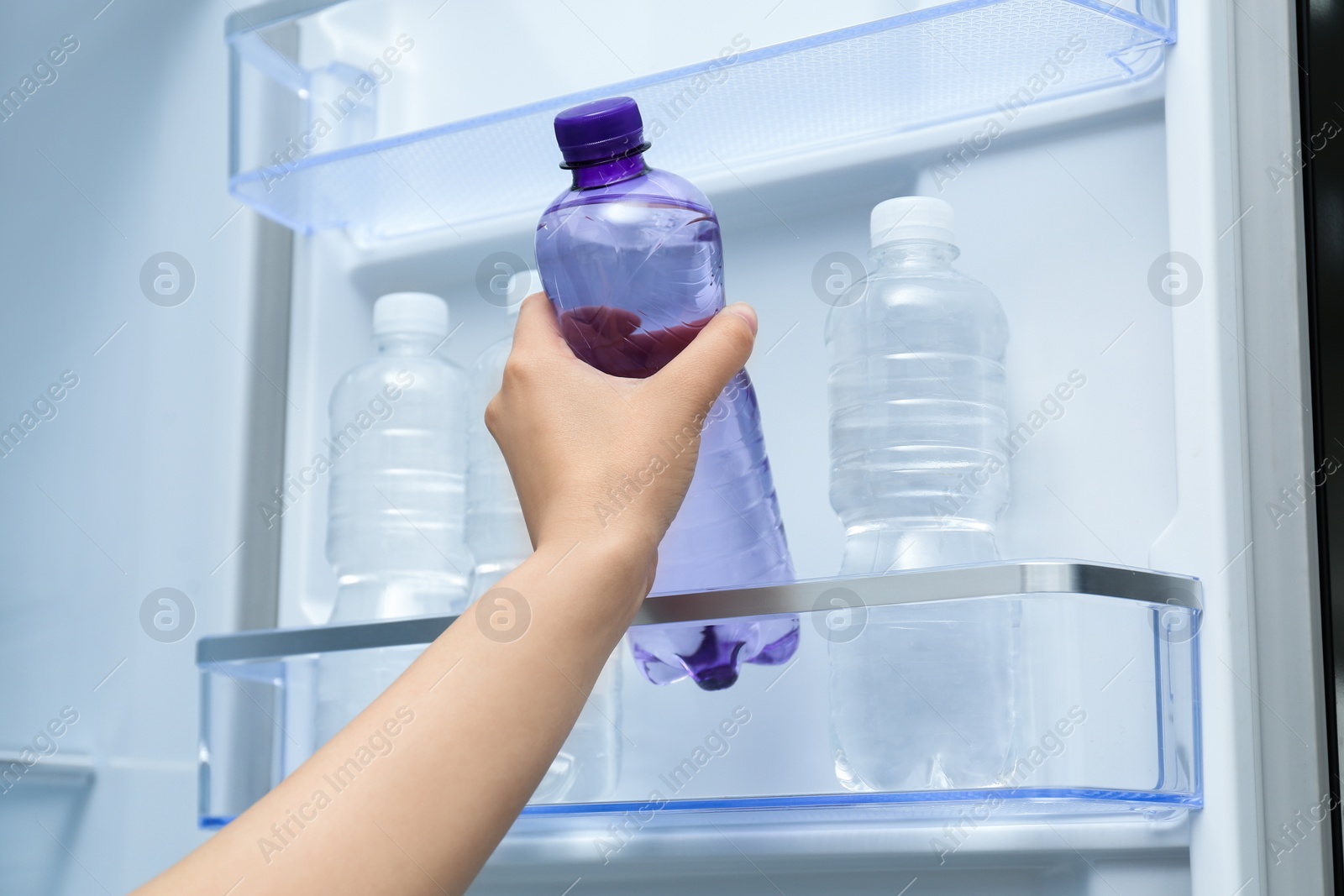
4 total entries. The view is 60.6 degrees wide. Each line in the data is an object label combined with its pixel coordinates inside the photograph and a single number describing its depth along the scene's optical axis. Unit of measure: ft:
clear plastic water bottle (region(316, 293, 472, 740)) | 3.04
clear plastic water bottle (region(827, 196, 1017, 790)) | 2.28
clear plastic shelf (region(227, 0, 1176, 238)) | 2.53
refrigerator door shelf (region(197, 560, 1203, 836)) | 2.11
